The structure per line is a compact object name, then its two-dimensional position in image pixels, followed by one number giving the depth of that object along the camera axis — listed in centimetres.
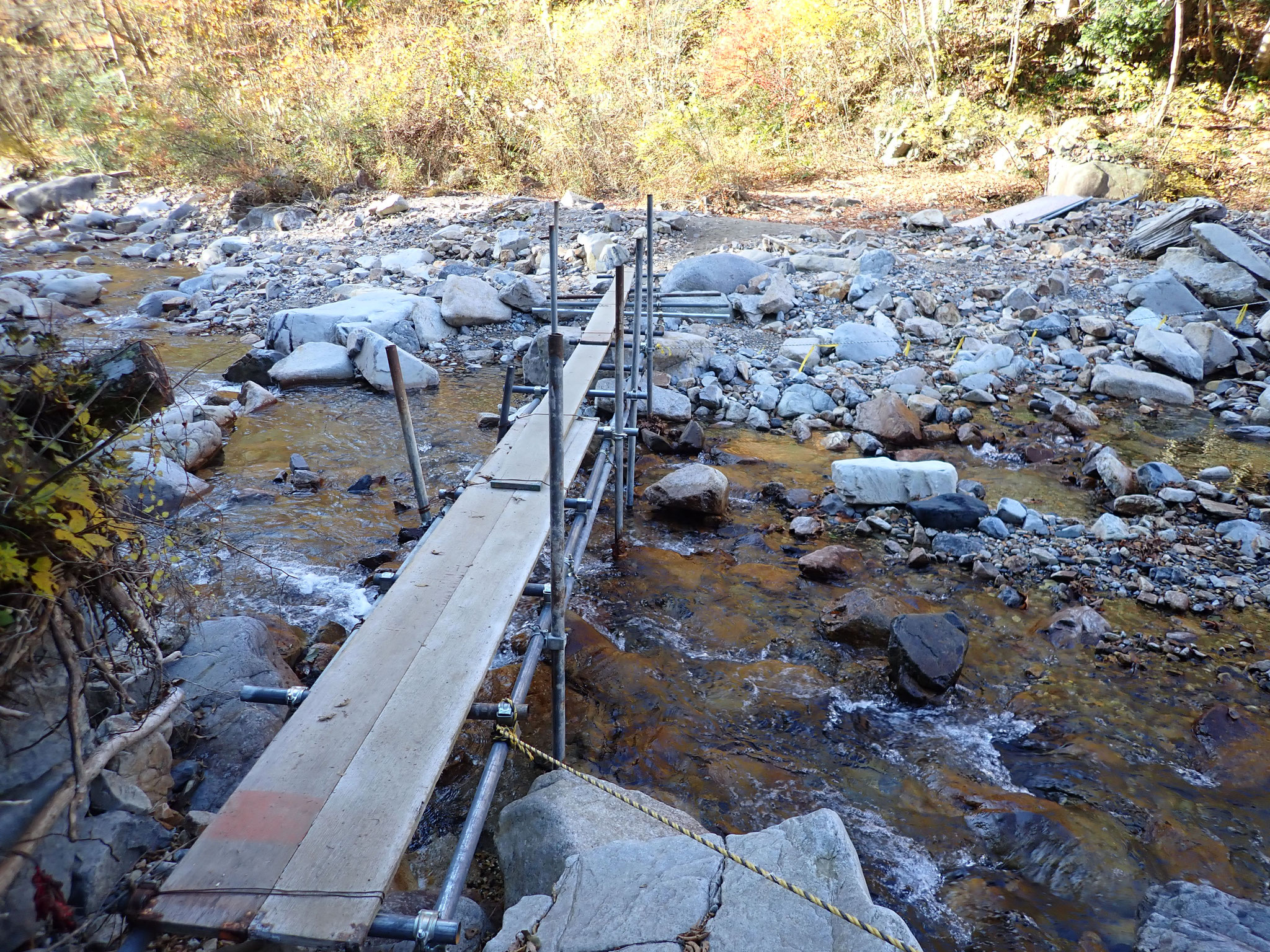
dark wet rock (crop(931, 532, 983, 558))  574
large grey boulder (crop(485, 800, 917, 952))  219
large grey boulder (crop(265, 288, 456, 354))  930
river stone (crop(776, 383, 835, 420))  802
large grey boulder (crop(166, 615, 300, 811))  338
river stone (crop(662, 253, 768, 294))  1022
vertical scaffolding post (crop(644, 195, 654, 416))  701
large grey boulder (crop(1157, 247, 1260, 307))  962
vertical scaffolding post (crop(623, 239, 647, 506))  639
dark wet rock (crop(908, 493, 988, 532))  598
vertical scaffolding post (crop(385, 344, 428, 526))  388
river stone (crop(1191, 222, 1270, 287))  984
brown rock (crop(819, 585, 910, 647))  485
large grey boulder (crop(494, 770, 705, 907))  279
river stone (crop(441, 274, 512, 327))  1001
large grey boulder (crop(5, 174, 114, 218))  1628
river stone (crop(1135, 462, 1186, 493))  648
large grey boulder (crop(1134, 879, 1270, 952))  281
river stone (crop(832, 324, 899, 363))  899
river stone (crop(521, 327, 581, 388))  773
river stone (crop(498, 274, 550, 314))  1012
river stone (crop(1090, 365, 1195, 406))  826
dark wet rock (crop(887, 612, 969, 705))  438
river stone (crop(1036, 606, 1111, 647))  486
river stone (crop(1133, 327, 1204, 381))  861
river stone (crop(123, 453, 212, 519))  577
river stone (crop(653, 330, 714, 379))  871
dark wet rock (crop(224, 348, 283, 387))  867
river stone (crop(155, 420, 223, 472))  654
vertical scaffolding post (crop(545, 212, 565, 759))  281
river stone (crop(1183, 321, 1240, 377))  880
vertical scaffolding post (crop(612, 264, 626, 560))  512
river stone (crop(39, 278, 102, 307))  1119
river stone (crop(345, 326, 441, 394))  853
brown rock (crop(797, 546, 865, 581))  554
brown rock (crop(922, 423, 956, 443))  755
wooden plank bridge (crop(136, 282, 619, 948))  200
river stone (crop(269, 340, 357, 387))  862
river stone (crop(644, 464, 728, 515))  616
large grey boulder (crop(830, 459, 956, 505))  626
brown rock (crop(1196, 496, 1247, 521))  602
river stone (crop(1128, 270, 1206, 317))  959
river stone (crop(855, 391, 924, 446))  742
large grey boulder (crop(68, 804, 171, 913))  242
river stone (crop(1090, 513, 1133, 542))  582
